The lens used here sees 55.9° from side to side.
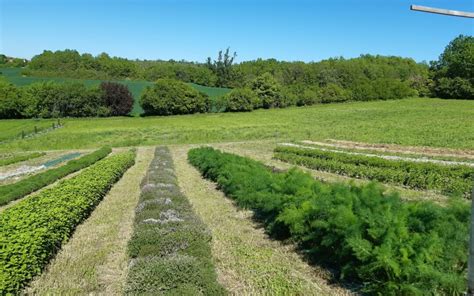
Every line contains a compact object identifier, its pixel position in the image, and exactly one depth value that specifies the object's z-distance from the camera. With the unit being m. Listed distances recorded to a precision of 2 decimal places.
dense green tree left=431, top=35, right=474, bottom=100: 83.89
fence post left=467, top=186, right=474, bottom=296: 5.69
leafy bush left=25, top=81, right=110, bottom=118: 79.25
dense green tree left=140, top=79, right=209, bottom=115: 79.75
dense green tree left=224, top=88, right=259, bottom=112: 82.75
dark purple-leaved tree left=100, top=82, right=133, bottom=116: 79.69
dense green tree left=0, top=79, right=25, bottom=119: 78.06
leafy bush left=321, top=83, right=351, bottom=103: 92.62
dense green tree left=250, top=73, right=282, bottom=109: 88.00
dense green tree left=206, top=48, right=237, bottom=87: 120.81
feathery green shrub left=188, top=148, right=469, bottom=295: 7.05
